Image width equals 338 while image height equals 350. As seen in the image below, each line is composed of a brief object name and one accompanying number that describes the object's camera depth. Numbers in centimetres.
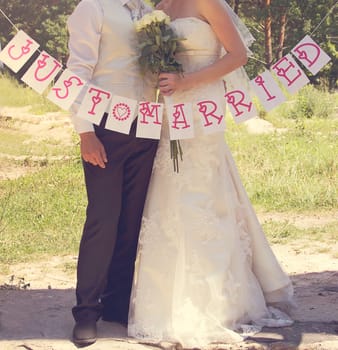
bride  374
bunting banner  353
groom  352
